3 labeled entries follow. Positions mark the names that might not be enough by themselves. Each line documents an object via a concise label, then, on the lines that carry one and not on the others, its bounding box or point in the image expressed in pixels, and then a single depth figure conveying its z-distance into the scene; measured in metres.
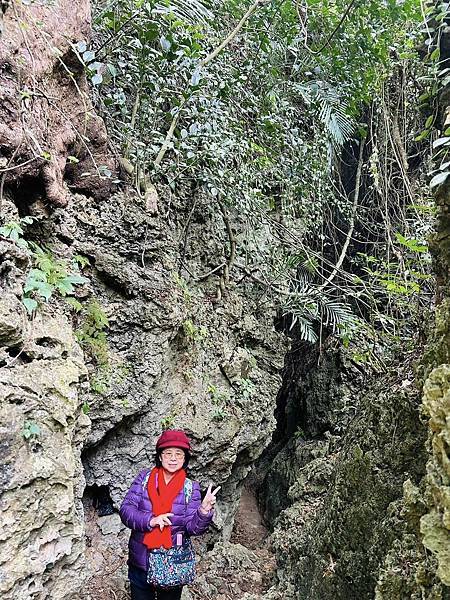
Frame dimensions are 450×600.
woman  2.73
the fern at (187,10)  3.32
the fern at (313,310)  5.48
